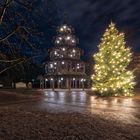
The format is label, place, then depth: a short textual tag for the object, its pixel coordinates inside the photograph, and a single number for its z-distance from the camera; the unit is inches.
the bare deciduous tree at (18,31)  366.0
